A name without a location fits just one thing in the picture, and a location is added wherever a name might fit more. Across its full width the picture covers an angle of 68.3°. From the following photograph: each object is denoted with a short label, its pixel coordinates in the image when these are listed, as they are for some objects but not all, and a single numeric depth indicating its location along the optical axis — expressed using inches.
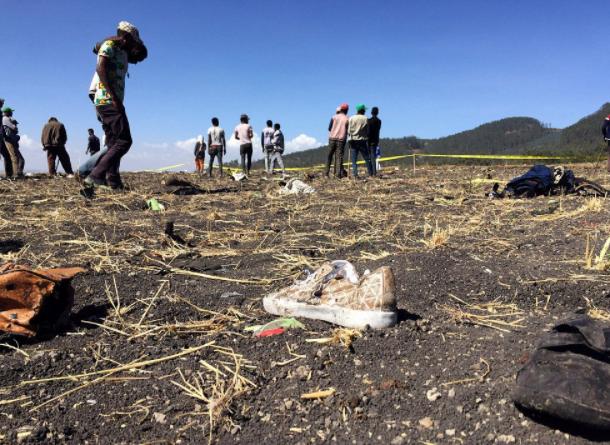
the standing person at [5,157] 381.7
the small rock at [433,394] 60.1
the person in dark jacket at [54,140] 418.3
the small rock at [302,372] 66.9
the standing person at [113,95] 211.5
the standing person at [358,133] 391.9
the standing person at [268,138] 545.6
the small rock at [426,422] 55.2
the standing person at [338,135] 412.8
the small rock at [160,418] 59.9
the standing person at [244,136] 498.6
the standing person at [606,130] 422.0
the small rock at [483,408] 56.5
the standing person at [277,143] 539.2
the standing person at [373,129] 421.1
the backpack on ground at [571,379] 48.9
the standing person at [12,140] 408.5
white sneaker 78.9
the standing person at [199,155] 765.3
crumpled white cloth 283.4
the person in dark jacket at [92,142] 599.2
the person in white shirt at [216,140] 496.7
